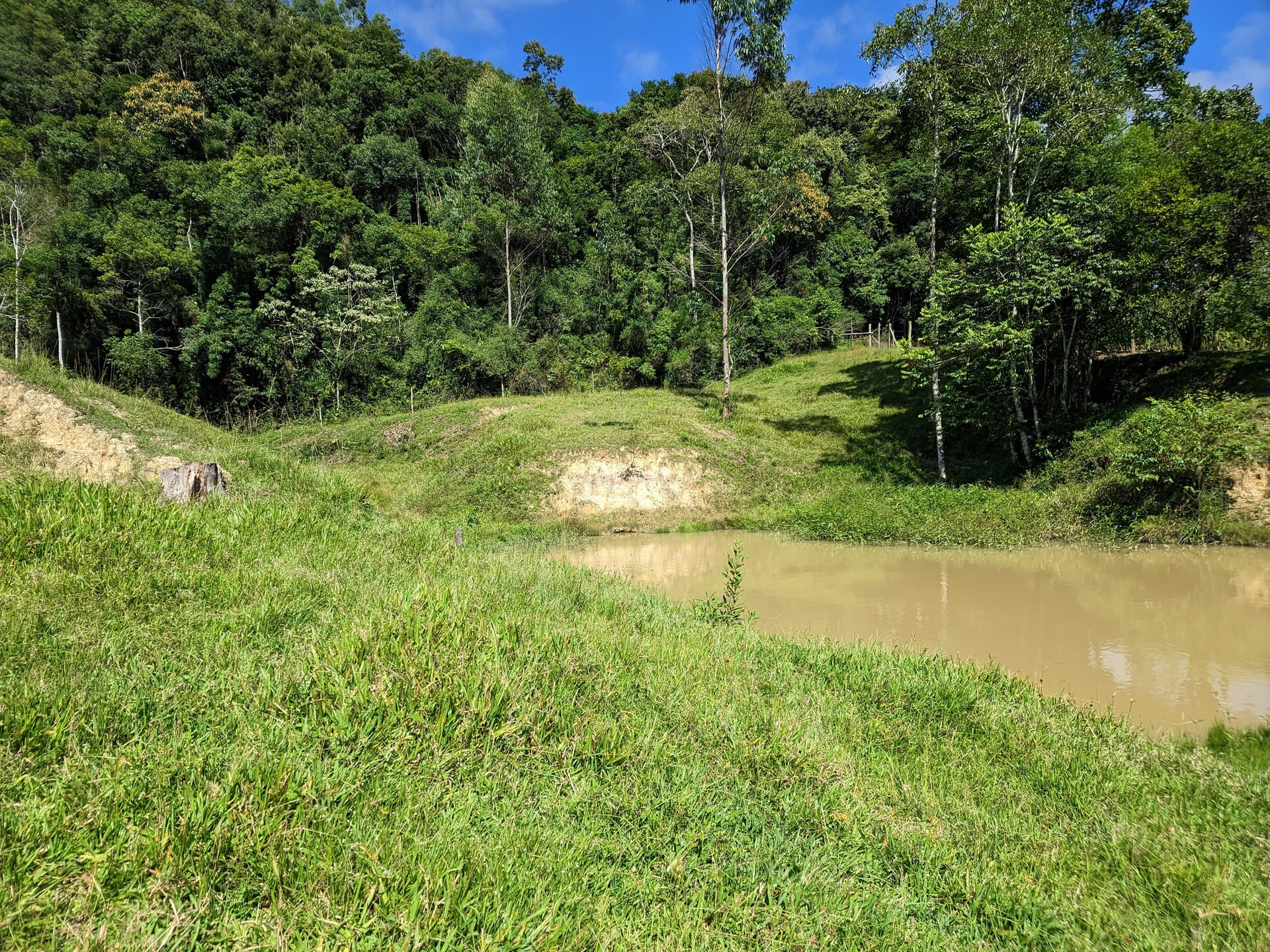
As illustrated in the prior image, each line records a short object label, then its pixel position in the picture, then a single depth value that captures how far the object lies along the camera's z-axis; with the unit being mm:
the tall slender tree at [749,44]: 21047
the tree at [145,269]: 29094
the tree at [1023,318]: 15391
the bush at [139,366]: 28578
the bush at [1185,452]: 12398
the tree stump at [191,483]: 6258
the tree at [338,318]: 31330
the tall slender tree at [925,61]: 17047
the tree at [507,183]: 36062
